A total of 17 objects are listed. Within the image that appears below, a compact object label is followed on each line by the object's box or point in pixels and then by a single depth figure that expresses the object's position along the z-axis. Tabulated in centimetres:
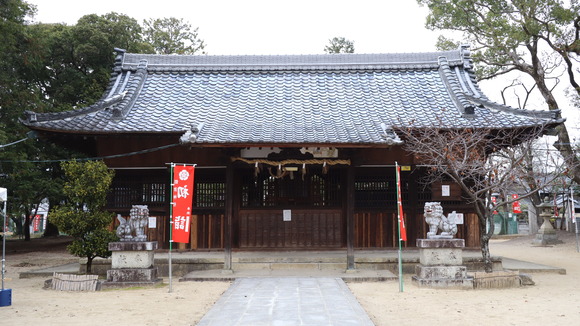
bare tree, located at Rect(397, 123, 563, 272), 1138
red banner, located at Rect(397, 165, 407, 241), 1049
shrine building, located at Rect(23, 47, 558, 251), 1273
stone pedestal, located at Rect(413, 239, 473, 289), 1106
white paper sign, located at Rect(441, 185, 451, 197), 1441
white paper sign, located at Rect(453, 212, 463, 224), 1441
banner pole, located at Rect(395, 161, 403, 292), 1035
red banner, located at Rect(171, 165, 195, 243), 1080
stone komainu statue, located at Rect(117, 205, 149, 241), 1161
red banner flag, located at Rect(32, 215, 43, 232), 4440
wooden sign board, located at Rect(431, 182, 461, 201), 1442
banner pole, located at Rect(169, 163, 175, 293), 1049
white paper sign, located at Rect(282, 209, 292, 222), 1439
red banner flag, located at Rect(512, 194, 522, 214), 3619
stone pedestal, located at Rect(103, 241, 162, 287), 1123
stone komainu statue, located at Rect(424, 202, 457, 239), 1147
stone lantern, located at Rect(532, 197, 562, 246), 2608
